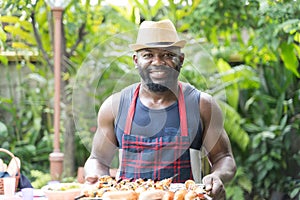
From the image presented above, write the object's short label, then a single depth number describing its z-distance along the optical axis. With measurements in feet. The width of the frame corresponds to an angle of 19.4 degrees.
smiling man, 12.07
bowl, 12.07
